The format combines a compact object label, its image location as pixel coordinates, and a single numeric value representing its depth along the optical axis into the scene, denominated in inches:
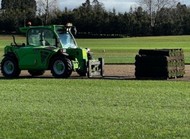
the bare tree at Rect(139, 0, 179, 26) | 5371.1
